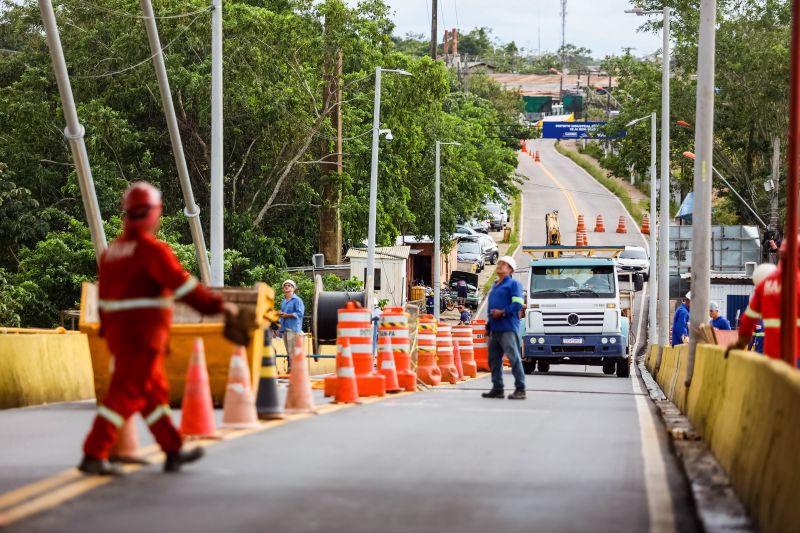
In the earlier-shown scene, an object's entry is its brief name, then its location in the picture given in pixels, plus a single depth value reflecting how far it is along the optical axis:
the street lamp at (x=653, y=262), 54.61
